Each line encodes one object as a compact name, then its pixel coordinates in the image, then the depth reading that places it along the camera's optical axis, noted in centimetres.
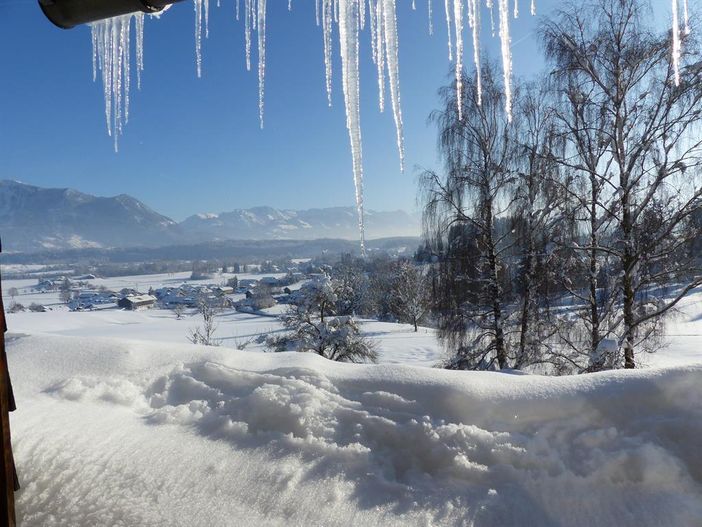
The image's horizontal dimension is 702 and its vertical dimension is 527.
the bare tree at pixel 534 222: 698
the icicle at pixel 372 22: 225
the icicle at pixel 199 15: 274
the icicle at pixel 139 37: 264
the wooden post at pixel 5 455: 135
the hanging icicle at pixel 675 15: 205
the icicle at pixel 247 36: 245
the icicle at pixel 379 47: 228
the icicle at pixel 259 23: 245
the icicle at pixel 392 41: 227
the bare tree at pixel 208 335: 2108
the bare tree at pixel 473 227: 790
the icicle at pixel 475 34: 224
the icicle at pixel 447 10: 221
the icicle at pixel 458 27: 221
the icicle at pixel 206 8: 263
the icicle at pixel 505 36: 226
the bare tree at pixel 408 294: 2844
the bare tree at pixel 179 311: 4764
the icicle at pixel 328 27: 228
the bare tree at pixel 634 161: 591
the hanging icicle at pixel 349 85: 222
